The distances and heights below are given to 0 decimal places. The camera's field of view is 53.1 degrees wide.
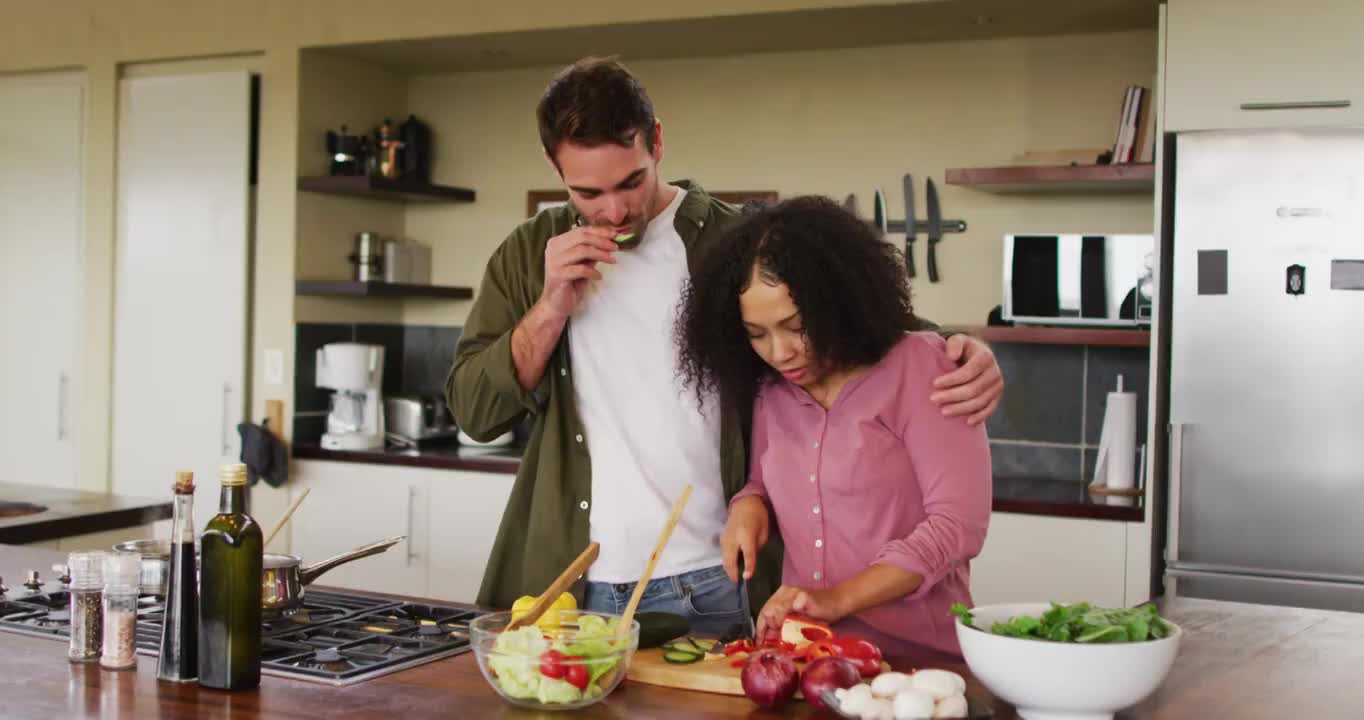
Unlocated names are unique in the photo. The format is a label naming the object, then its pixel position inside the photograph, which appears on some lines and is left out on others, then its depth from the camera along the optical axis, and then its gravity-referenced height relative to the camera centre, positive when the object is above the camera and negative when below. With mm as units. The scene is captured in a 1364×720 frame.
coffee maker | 4648 -137
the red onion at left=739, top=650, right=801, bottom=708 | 1554 -363
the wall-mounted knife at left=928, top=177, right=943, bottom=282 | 4293 +437
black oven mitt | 4629 -354
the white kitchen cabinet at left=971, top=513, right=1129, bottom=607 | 3639 -521
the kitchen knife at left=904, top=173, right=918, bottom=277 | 4320 +462
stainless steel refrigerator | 3453 +8
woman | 1837 -84
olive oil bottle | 1646 -302
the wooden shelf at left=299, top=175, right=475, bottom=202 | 4645 +580
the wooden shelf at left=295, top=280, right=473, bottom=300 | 4652 +224
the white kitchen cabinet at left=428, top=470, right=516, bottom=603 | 4359 -550
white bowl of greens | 1433 -307
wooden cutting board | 1650 -387
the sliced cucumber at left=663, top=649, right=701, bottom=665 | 1725 -377
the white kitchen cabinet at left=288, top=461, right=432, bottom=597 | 4496 -555
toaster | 4820 -234
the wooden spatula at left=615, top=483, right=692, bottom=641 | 1671 -265
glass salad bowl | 1539 -349
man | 2084 -35
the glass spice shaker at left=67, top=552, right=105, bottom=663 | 1785 -353
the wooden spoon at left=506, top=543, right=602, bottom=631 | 1730 -294
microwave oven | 3893 +261
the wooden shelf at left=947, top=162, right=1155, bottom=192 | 3781 +538
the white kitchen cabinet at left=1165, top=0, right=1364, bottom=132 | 3473 +804
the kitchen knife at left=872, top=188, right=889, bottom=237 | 4367 +496
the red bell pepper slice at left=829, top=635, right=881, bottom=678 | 1604 -343
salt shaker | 1754 -344
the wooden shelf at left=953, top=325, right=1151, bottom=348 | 3838 +94
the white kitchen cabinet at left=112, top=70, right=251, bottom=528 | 4801 +253
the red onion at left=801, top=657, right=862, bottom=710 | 1515 -350
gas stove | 1759 -400
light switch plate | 4734 -54
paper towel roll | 3865 -202
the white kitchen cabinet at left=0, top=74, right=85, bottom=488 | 5211 +293
